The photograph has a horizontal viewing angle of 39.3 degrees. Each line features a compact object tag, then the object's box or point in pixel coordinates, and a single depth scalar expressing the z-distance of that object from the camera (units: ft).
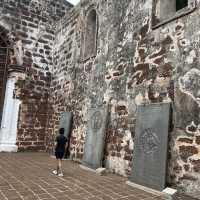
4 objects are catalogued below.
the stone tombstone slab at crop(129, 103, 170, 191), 15.39
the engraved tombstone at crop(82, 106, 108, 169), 20.94
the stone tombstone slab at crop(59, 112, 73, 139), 26.89
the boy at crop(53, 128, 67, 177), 18.60
